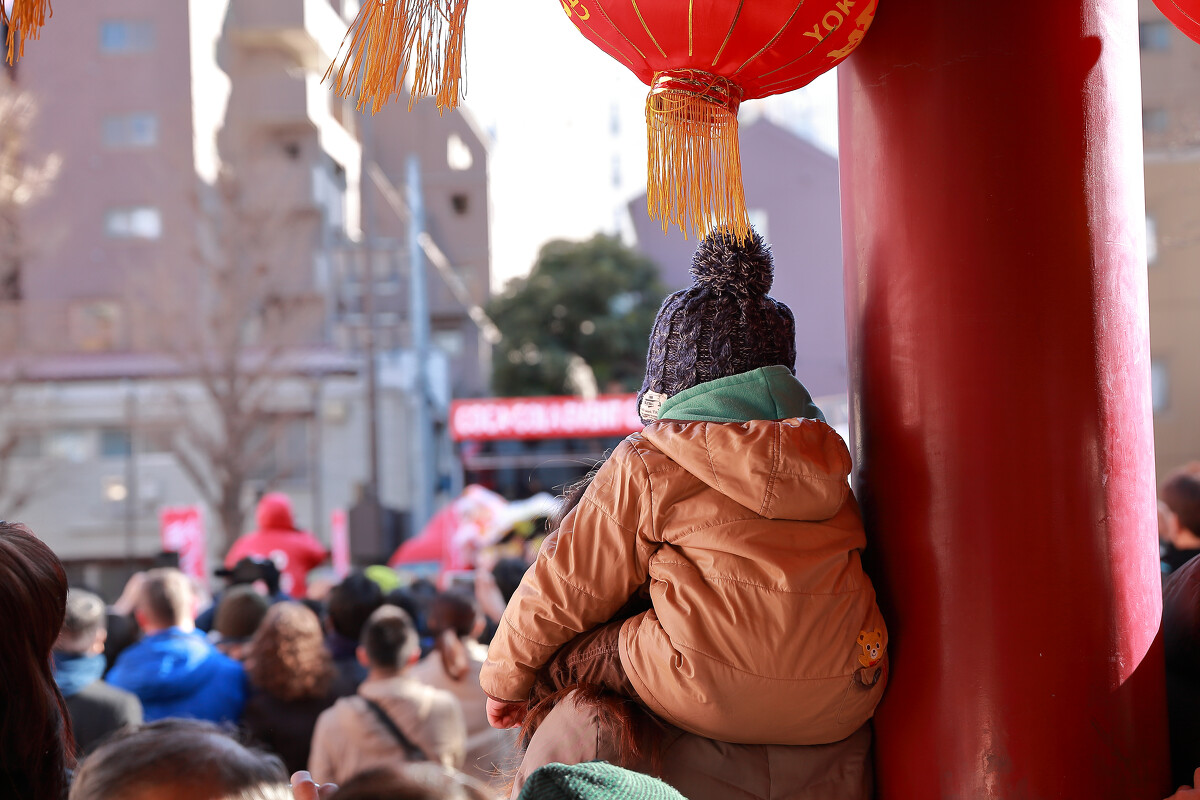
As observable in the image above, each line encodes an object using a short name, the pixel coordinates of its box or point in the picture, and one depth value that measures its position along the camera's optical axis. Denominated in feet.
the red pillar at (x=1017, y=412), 5.86
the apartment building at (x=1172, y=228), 50.16
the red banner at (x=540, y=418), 65.36
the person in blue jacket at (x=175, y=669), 12.92
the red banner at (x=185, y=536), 45.14
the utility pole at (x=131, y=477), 65.62
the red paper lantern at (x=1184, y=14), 6.14
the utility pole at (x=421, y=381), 69.41
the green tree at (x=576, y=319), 71.56
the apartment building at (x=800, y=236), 78.43
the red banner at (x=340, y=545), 47.76
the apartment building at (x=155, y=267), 65.98
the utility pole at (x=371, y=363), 60.18
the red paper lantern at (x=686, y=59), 6.18
